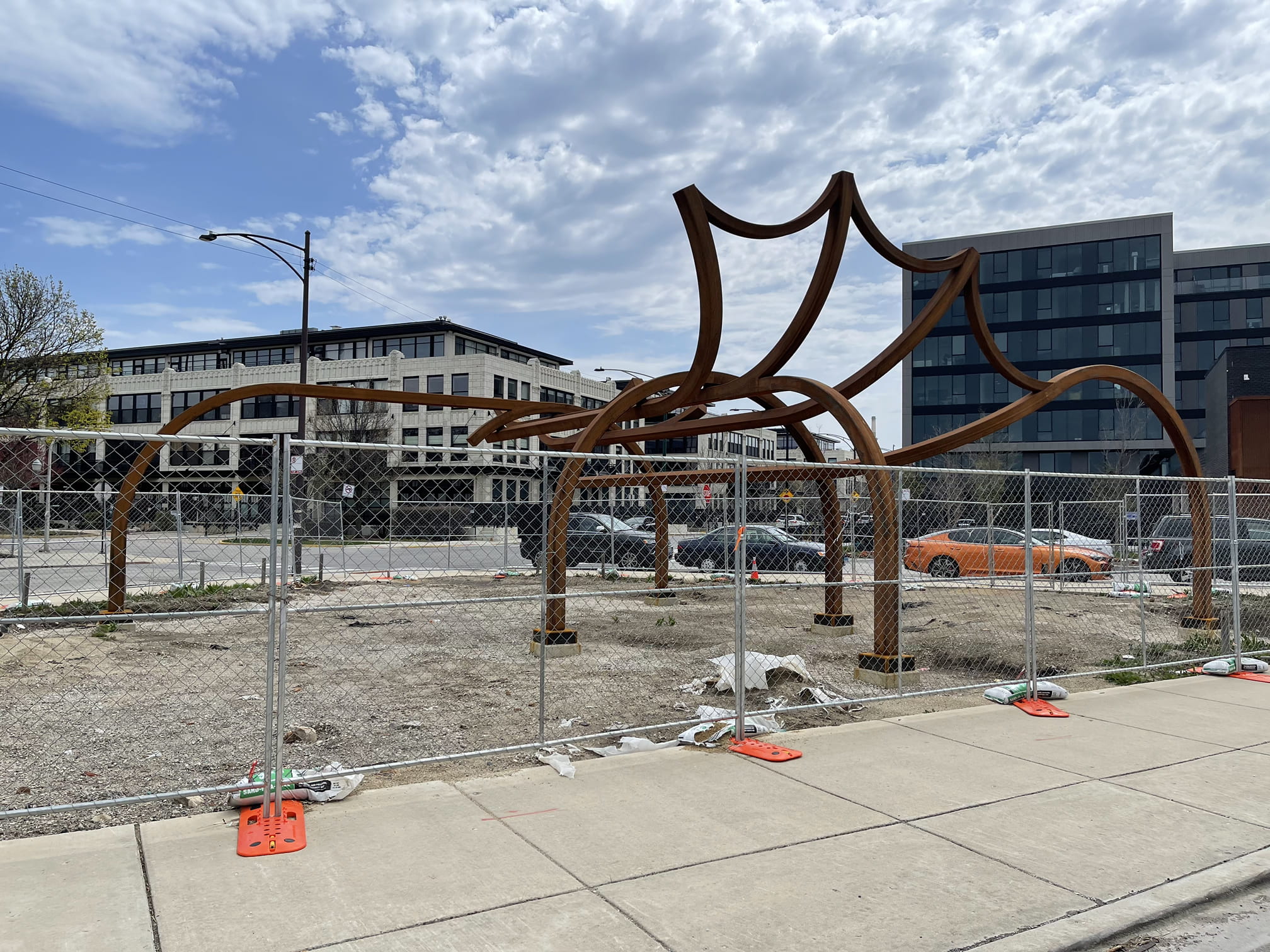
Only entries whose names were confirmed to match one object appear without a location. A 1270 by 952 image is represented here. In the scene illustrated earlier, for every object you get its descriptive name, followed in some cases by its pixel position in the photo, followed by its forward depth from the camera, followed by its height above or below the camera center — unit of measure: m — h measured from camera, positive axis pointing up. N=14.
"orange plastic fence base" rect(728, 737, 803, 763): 6.38 -1.79
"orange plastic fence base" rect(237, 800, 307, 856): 4.46 -1.72
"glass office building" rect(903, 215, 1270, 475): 61.97 +12.34
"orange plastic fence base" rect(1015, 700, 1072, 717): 7.88 -1.83
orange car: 19.30 -1.21
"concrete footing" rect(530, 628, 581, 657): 10.79 -1.76
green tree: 32.41 +5.11
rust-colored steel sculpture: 10.47 +1.51
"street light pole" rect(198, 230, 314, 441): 23.64 +5.29
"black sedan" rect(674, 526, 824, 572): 18.95 -1.15
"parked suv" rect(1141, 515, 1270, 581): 16.53 -0.93
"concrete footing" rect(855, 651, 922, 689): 9.25 -1.76
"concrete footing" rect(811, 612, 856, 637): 12.95 -1.81
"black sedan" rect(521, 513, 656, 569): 19.36 -0.99
